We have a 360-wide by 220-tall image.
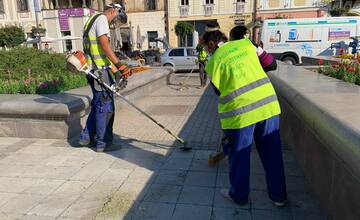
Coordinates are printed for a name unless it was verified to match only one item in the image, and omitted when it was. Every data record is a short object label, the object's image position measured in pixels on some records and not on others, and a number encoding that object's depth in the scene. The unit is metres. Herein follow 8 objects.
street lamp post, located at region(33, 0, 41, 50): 22.70
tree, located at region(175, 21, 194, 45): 32.62
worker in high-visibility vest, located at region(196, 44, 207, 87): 10.70
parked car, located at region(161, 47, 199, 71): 17.52
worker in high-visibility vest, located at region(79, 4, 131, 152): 4.23
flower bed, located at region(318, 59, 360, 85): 4.75
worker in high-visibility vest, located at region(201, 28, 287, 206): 2.77
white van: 15.92
